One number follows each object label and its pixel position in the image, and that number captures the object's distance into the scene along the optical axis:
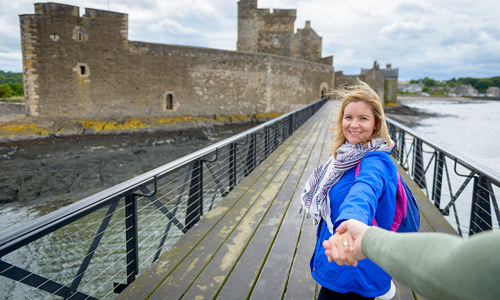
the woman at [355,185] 1.05
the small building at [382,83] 29.25
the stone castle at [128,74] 13.59
